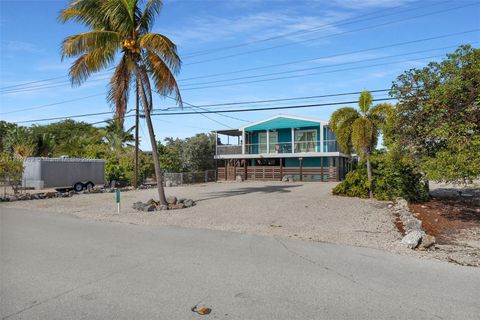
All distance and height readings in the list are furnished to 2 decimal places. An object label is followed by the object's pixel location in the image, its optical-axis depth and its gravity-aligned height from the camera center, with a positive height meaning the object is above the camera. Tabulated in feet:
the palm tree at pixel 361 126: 59.47 +6.79
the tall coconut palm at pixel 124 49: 48.55 +16.39
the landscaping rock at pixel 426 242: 25.59 -5.35
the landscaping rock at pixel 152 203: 50.94 -4.71
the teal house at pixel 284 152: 107.74 +4.68
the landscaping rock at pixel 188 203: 52.05 -4.90
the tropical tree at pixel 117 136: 119.94 +11.56
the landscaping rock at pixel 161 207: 49.20 -5.10
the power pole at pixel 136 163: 88.84 +1.54
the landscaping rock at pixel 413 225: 31.68 -5.25
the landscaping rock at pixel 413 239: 25.77 -5.17
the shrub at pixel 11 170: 64.25 +0.12
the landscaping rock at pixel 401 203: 49.08 -5.15
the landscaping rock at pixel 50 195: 68.37 -4.60
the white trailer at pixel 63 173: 81.25 -0.67
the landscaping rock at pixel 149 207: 47.81 -5.02
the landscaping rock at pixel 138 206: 48.90 -4.91
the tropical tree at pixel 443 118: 32.83 +5.13
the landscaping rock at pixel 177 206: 50.61 -5.14
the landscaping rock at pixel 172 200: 53.10 -4.50
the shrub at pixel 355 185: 62.85 -3.20
